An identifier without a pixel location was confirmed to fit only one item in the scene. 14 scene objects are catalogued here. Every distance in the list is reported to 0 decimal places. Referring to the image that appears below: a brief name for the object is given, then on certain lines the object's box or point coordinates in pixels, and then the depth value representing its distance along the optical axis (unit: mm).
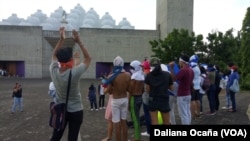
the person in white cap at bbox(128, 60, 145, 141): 7414
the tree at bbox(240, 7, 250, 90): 30125
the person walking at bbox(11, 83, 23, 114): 14188
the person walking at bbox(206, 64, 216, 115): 11094
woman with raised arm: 4717
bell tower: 46031
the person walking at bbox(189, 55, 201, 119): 9805
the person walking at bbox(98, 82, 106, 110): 14783
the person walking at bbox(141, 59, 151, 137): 7557
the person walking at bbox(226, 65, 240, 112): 11271
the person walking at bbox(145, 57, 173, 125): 6758
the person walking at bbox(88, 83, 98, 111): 14266
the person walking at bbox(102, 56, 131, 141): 6906
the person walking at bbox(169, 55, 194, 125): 7730
